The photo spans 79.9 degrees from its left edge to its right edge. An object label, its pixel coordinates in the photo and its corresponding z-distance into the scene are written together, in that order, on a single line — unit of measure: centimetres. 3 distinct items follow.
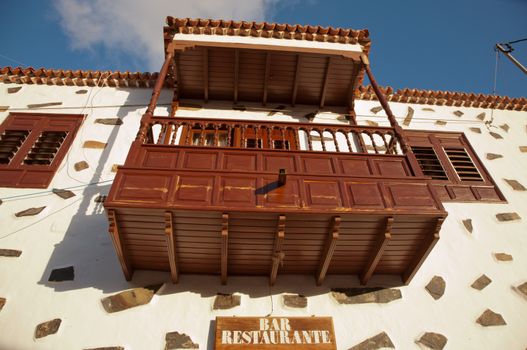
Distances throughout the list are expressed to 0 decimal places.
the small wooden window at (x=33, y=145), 585
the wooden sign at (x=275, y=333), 405
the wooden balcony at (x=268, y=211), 410
